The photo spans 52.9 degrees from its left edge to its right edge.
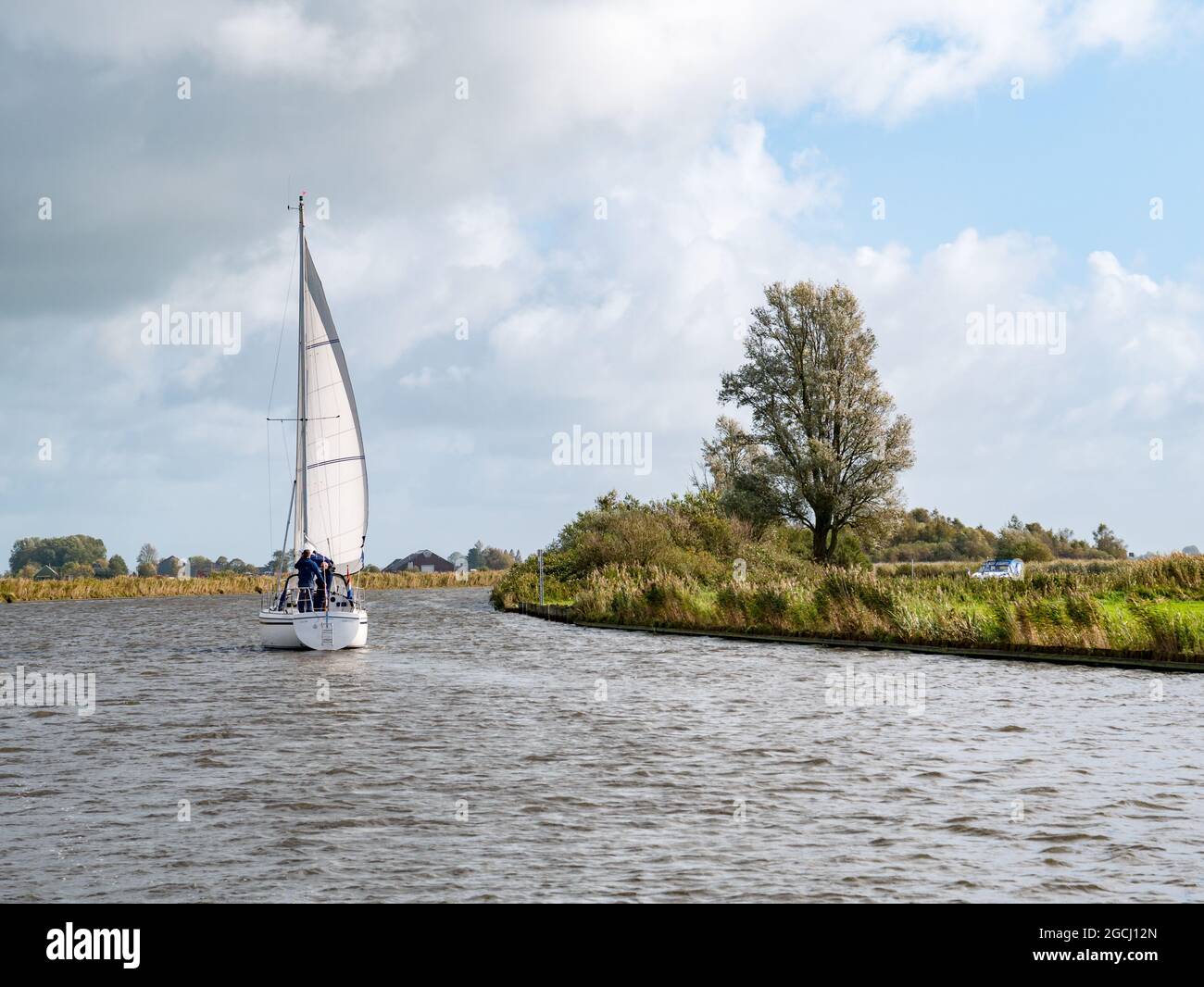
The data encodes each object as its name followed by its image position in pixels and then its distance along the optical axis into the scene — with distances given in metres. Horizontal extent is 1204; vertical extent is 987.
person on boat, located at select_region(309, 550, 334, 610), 34.97
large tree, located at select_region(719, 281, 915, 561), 61.00
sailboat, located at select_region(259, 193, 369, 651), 38.38
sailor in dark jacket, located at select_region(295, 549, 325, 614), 34.75
